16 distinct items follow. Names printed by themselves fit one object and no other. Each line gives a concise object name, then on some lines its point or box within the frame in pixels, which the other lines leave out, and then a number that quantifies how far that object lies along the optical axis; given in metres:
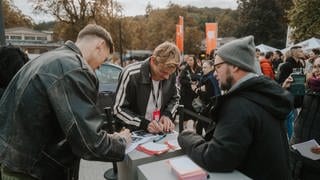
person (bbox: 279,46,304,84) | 6.63
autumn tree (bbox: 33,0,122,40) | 26.73
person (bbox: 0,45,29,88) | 2.89
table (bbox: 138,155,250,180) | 1.62
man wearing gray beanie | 1.64
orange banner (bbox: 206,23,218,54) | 14.52
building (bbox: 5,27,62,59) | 58.03
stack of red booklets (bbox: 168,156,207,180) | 1.58
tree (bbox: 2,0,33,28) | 33.72
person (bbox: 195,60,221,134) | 6.00
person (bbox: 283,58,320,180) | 2.85
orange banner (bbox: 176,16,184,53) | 17.52
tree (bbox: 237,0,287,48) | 43.38
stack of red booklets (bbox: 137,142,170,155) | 1.93
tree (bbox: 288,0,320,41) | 18.81
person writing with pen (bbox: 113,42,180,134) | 2.61
